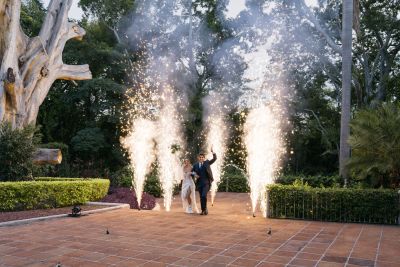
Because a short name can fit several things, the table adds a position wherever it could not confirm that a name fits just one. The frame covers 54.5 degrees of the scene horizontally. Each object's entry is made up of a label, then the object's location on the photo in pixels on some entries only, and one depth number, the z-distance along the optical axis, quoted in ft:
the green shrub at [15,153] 39.52
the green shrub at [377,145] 36.42
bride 37.83
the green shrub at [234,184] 71.26
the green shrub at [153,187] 59.06
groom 36.37
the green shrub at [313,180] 60.85
